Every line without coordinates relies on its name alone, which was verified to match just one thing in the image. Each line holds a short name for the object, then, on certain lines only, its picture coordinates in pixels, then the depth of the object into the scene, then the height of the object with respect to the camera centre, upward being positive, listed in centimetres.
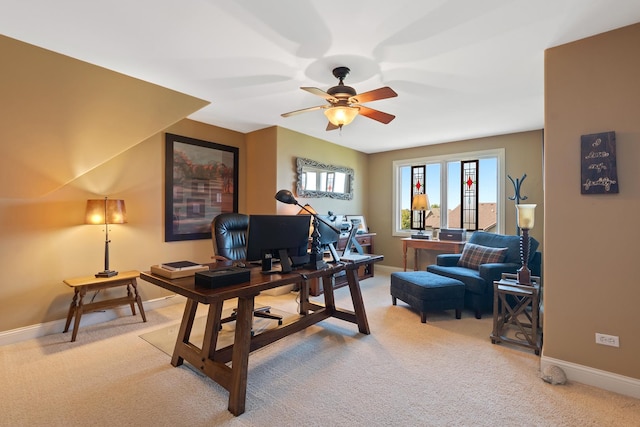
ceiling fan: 233 +97
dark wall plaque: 201 +38
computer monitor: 214 -19
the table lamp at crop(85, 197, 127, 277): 301 +1
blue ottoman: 325 -89
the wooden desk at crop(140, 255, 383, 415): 181 -85
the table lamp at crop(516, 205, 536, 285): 271 -13
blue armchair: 338 -70
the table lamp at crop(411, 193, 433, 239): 509 +21
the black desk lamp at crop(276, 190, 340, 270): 248 -31
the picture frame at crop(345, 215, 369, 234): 539 -11
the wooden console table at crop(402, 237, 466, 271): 459 -47
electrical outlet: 202 -86
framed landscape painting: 383 +43
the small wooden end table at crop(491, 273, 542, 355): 257 -91
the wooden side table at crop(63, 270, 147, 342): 277 -78
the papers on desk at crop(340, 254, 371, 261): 290 -43
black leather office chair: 306 -25
